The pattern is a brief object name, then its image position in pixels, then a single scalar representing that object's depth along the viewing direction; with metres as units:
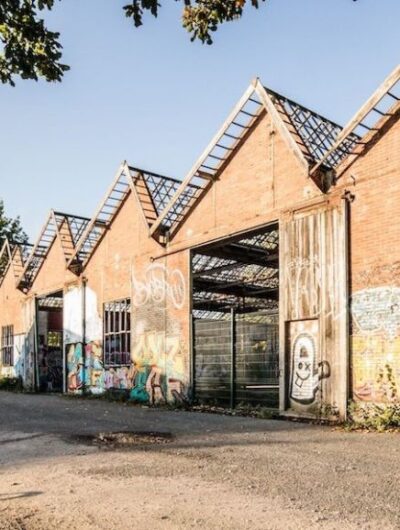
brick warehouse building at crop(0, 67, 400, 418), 11.58
